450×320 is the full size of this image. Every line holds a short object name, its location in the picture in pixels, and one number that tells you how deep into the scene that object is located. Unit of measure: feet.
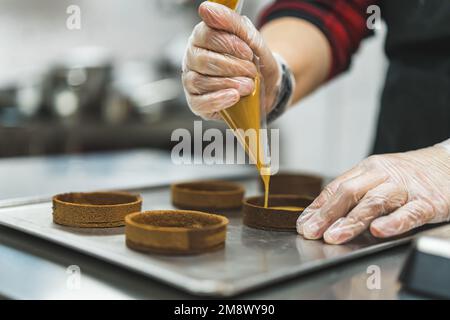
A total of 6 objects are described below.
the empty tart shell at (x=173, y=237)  3.03
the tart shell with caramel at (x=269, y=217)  3.72
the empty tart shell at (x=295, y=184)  5.03
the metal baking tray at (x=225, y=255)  2.66
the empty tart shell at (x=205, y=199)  4.45
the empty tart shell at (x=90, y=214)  3.64
